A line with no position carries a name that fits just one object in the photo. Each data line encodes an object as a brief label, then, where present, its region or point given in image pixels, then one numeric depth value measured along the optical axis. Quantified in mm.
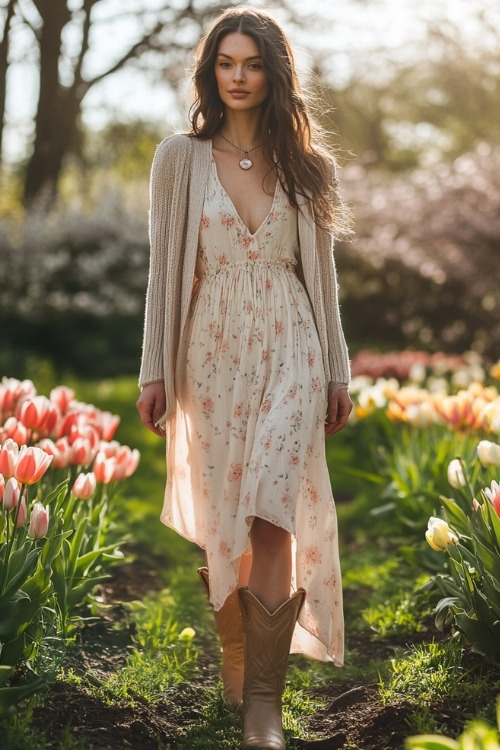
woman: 2984
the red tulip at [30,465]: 2834
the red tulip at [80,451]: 3639
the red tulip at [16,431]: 3350
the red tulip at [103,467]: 3682
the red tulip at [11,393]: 4051
